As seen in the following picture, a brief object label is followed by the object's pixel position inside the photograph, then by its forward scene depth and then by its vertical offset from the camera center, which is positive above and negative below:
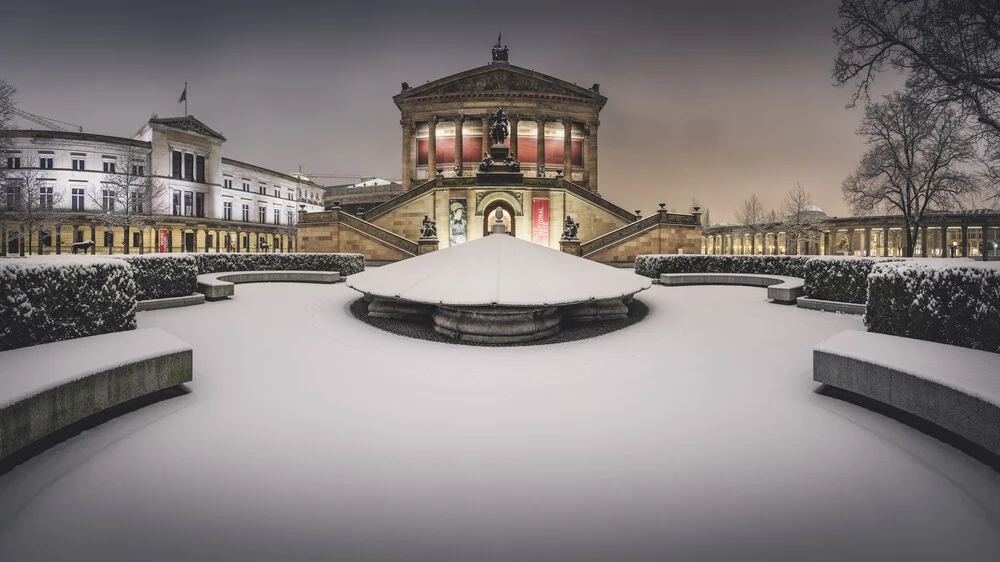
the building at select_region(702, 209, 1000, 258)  40.97 +4.64
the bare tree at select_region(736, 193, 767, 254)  56.77 +8.04
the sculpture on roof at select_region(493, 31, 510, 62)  53.53 +28.33
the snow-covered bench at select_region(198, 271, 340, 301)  15.26 -0.17
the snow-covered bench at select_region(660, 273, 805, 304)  14.31 -0.25
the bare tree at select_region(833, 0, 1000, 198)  10.77 +6.25
